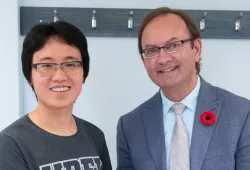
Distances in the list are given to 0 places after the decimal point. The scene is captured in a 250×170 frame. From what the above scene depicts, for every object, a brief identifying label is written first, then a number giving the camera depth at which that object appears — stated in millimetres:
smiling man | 1401
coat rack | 2262
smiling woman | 1160
